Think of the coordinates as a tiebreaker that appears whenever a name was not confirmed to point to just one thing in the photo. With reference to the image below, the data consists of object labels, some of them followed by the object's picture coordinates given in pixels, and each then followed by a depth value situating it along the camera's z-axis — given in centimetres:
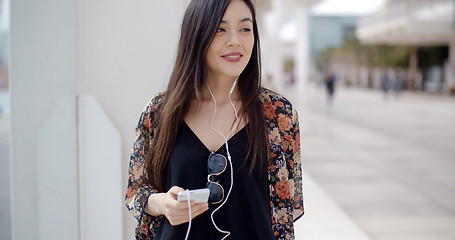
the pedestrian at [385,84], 2474
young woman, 147
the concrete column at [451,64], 3016
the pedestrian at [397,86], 2635
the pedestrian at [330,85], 2034
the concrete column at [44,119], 237
